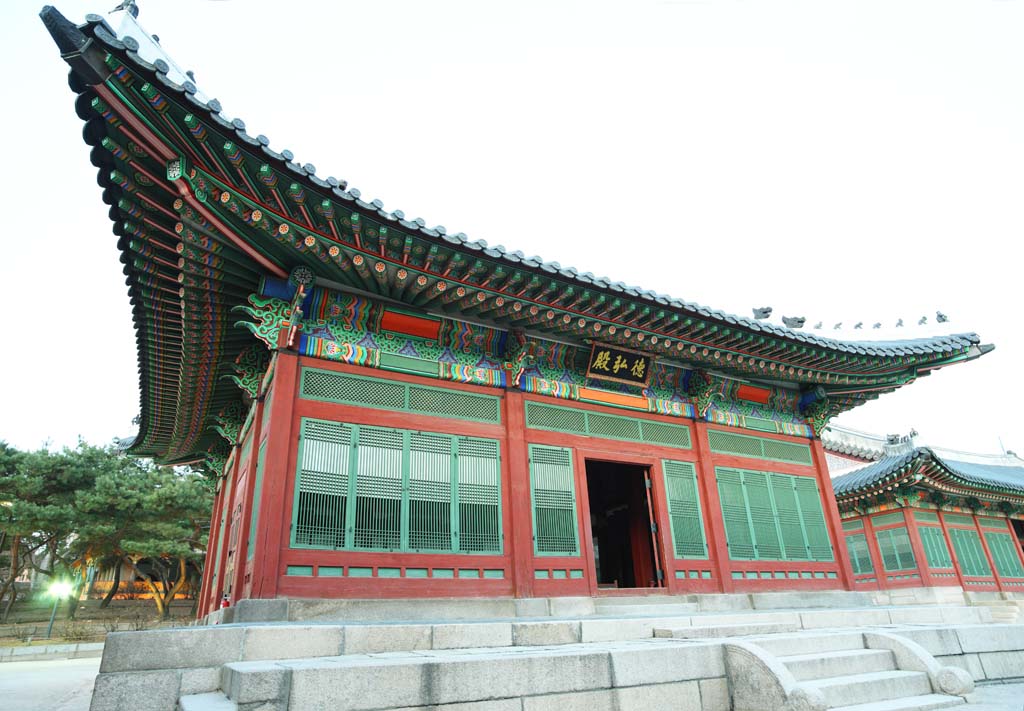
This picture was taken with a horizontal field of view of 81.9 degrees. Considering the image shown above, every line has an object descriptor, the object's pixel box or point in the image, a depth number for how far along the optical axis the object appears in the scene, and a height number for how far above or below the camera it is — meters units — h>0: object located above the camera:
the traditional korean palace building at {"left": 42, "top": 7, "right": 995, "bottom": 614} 6.63 +3.40
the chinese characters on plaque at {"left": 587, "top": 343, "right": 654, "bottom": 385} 10.49 +3.74
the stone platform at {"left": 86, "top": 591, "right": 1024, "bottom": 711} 4.02 -0.56
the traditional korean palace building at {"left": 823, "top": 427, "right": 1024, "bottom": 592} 20.03 +1.63
